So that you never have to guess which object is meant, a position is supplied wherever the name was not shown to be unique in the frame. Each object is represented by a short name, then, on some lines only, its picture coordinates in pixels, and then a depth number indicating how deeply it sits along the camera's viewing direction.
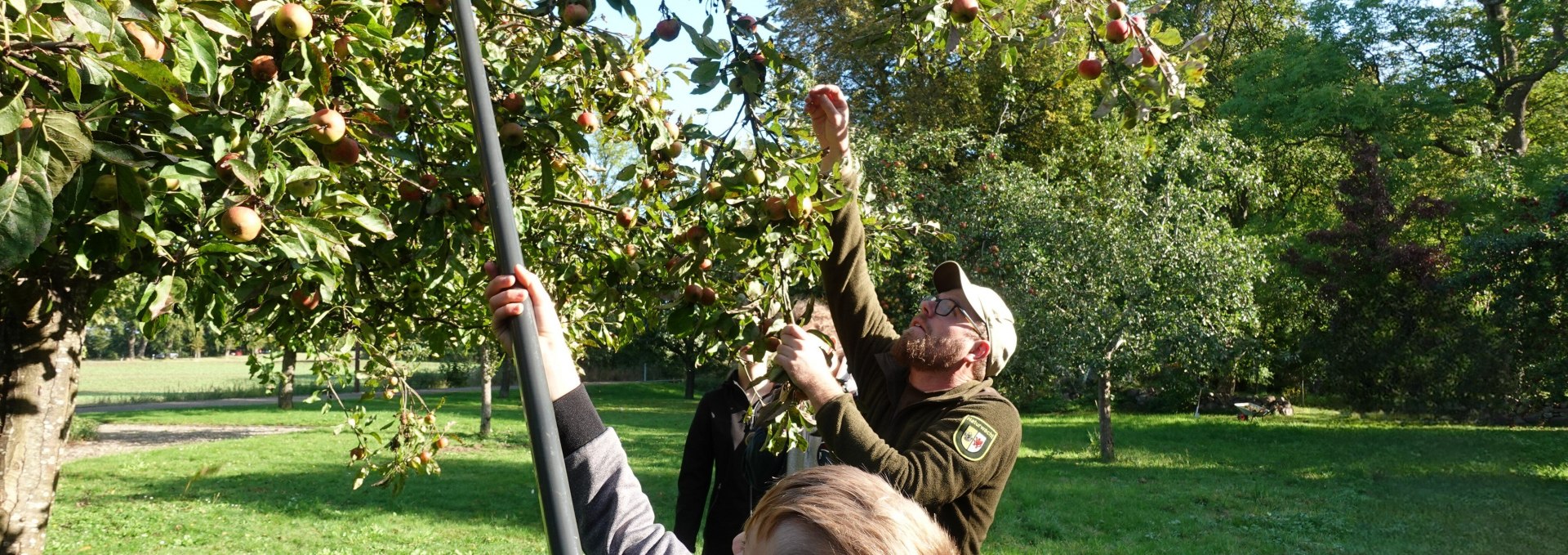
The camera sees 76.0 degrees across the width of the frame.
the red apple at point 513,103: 2.53
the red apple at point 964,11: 2.31
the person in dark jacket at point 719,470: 3.58
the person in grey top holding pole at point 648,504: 1.17
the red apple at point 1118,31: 2.21
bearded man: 2.06
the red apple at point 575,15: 2.04
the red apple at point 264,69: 2.01
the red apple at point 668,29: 2.10
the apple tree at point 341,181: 1.47
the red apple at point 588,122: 2.95
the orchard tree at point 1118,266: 11.31
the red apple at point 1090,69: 2.39
